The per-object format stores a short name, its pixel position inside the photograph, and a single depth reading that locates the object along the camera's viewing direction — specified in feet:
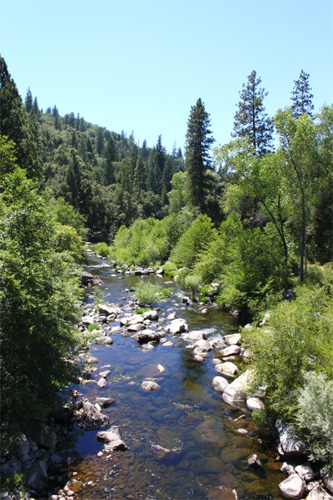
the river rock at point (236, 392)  34.59
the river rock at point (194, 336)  52.72
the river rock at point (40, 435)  25.61
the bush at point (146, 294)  71.77
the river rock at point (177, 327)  55.72
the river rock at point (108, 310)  64.54
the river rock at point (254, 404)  33.27
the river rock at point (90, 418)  30.30
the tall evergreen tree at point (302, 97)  124.36
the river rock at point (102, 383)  37.89
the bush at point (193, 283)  79.23
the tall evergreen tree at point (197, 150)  139.85
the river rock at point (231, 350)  46.68
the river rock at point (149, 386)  37.86
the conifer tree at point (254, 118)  114.11
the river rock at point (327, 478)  21.92
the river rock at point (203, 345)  48.71
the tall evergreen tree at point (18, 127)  108.99
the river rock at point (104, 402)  33.88
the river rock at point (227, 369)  40.92
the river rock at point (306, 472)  23.57
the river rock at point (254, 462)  25.74
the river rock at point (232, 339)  49.75
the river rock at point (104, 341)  50.66
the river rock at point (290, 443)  25.22
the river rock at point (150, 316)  62.23
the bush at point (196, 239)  103.77
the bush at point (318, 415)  23.20
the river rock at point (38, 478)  21.66
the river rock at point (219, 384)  37.28
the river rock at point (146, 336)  51.96
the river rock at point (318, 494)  21.45
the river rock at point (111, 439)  27.61
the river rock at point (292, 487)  22.65
